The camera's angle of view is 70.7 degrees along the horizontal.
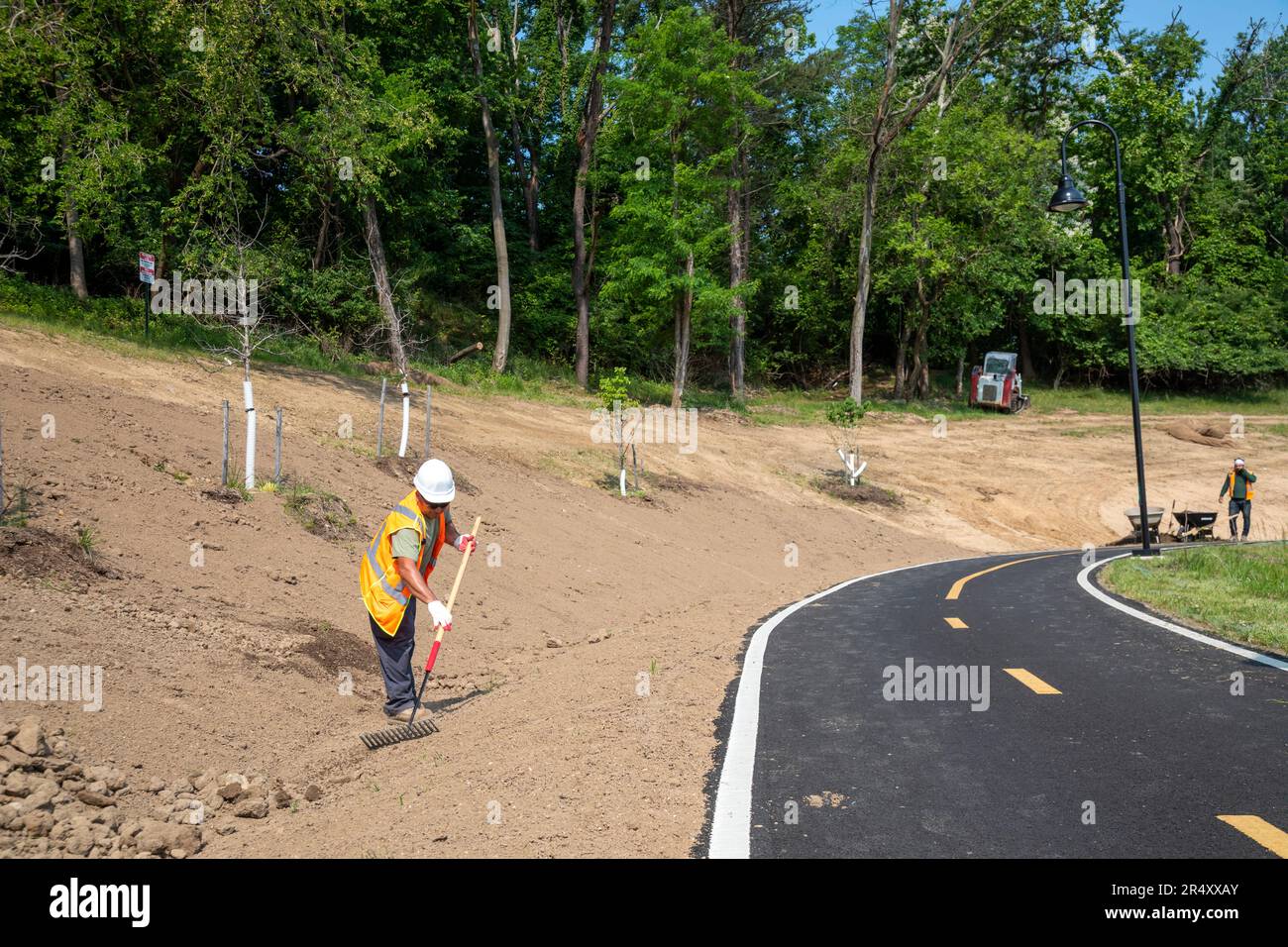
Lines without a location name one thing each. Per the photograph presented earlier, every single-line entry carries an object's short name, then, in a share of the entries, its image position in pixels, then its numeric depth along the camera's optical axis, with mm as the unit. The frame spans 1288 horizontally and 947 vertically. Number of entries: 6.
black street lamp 17641
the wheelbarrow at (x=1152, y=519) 23905
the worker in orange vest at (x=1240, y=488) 24062
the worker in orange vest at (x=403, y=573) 6781
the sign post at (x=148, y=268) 17953
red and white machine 44906
